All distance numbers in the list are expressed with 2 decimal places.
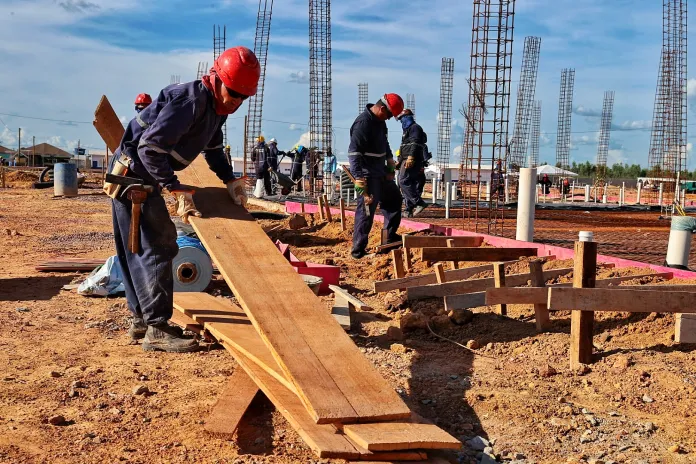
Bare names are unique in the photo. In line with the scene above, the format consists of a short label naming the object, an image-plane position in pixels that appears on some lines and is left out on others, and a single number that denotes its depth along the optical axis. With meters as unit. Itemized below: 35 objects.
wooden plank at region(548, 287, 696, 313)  4.40
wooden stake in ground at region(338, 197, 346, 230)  11.59
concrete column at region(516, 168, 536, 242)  9.29
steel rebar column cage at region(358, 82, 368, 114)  28.12
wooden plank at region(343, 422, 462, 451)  2.81
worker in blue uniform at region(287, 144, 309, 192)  24.28
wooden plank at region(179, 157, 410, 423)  3.10
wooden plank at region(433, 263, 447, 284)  6.14
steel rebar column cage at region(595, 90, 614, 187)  39.27
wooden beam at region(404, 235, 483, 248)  7.32
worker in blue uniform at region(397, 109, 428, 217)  14.06
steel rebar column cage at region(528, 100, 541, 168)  39.12
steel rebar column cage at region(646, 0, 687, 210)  26.95
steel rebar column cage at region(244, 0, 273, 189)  24.52
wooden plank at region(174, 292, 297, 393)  3.77
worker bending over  4.44
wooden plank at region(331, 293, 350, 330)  5.41
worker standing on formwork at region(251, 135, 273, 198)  21.44
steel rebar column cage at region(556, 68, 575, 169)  37.09
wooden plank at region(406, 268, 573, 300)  5.85
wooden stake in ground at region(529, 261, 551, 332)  5.26
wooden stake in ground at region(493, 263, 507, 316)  5.53
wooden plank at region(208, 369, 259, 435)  3.33
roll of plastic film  6.39
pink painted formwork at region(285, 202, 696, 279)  6.20
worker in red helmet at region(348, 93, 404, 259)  8.82
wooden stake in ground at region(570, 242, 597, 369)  4.49
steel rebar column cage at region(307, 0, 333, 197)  20.03
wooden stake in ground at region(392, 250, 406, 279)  7.16
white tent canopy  39.00
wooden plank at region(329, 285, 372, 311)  5.56
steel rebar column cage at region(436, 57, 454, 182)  31.08
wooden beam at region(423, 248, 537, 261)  6.60
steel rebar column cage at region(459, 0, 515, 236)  10.77
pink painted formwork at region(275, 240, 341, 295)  6.79
